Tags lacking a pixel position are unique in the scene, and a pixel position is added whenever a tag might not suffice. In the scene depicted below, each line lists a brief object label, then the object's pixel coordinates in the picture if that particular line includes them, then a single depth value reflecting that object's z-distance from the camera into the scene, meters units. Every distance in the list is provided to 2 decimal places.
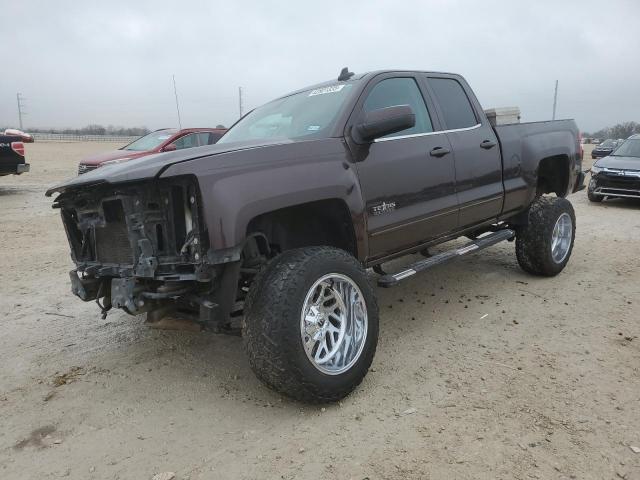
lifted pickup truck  2.65
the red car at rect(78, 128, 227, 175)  11.13
